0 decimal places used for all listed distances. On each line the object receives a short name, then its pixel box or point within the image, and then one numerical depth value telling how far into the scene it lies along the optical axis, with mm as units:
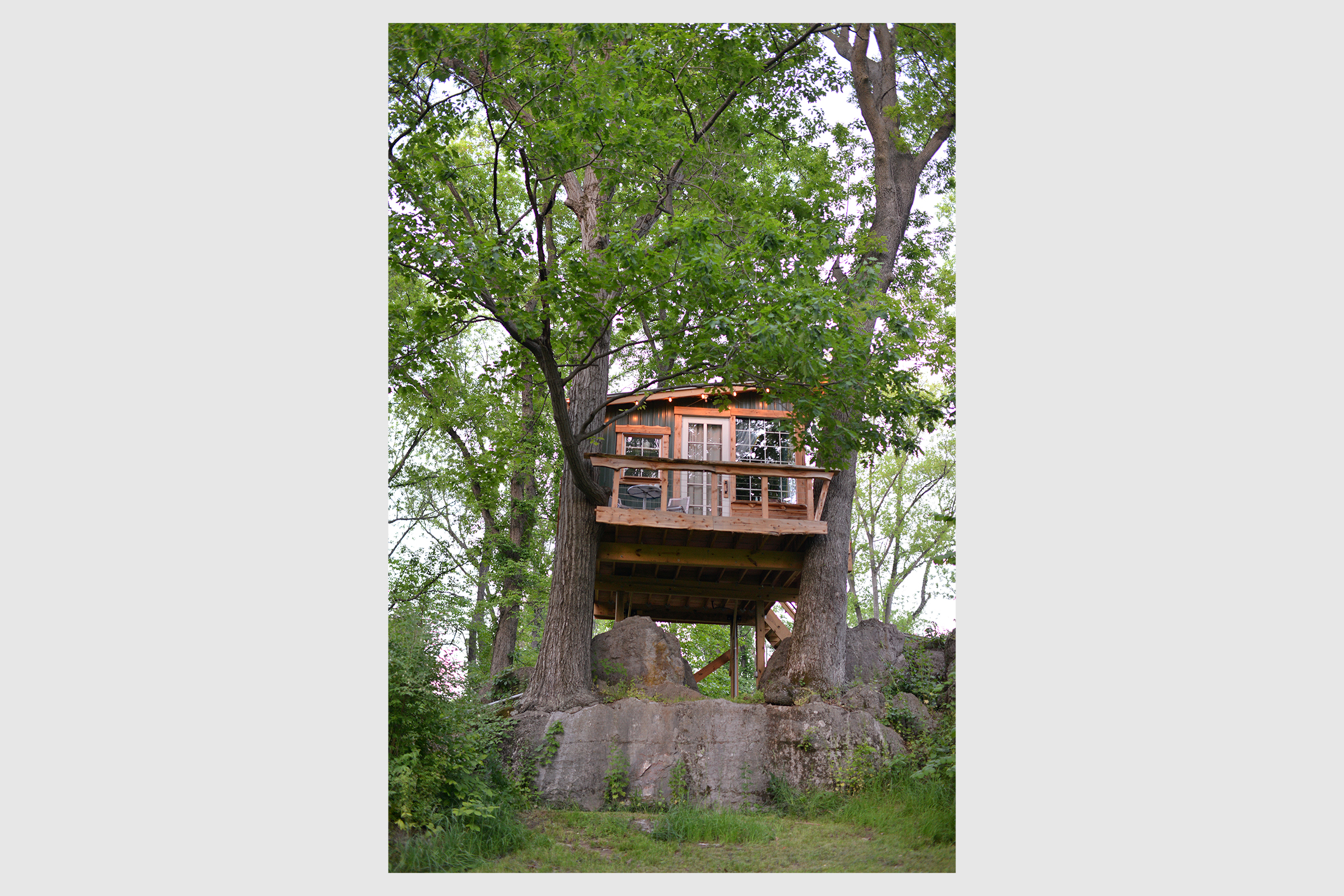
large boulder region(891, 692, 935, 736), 8781
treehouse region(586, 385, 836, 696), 9977
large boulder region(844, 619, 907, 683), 9672
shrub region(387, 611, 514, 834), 5891
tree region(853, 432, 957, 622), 20703
